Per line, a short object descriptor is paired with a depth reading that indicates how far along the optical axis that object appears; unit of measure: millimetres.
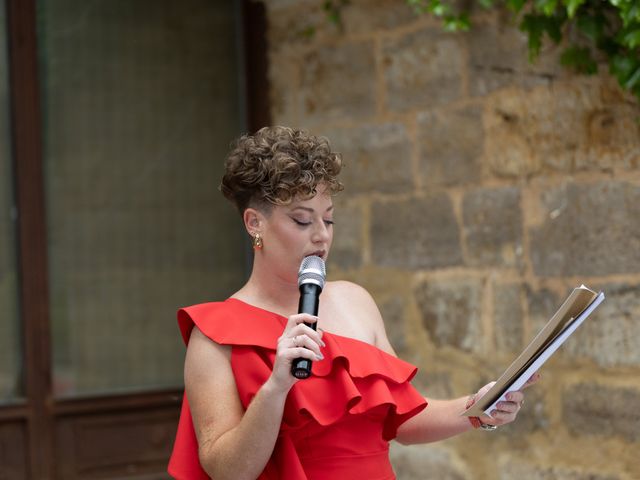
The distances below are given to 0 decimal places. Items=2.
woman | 5043
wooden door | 10312
